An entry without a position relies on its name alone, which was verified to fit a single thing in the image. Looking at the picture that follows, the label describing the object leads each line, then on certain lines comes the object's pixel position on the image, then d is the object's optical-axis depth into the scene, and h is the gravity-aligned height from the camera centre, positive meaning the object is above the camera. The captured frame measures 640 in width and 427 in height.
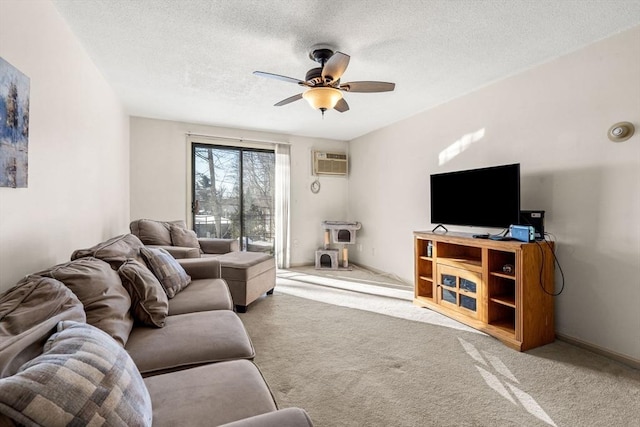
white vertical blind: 5.38 +0.13
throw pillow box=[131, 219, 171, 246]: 3.53 -0.26
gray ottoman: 3.18 -0.72
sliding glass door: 4.98 +0.28
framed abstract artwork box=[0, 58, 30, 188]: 1.40 +0.42
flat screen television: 2.65 +0.12
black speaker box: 2.55 -0.10
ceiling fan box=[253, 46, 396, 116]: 2.43 +1.03
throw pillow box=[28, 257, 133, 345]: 1.37 -0.40
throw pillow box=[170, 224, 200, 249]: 3.74 -0.33
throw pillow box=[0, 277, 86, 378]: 0.81 -0.35
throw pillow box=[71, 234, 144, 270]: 1.82 -0.26
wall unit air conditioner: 5.64 +0.88
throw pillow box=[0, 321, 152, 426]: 0.65 -0.42
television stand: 2.41 -0.70
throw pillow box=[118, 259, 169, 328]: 1.69 -0.49
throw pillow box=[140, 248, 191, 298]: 2.18 -0.44
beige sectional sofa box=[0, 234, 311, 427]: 0.71 -0.47
